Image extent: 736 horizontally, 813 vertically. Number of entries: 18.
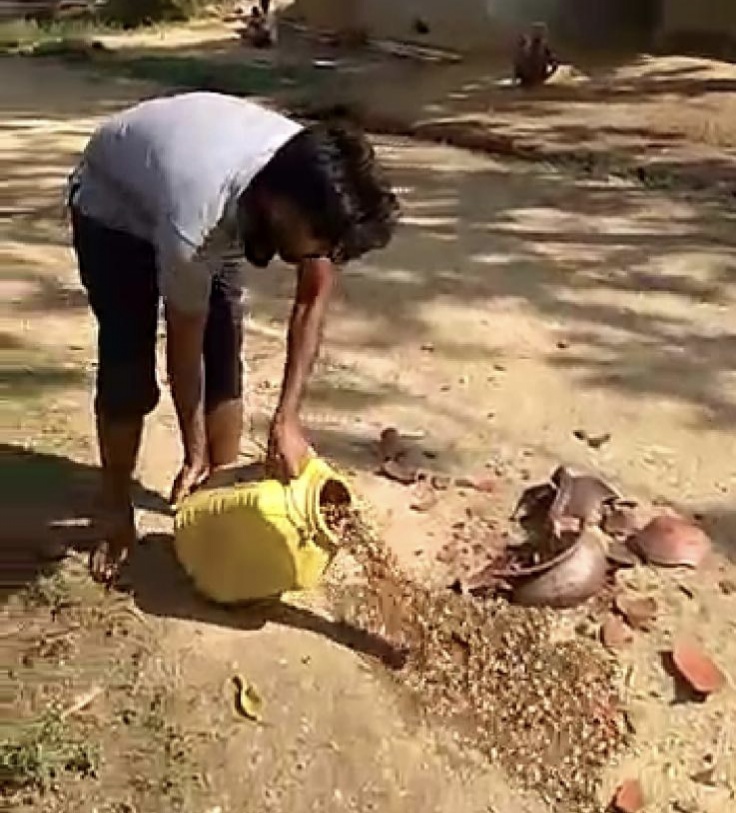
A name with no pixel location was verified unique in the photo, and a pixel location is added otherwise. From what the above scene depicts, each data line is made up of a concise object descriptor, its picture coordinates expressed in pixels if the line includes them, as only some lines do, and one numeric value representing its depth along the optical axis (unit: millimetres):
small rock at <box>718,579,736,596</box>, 3754
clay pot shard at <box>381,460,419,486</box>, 4293
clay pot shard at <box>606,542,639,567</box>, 3816
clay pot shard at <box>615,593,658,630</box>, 3617
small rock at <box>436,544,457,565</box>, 3896
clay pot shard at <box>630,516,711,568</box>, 3850
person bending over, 3078
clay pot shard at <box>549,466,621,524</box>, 3964
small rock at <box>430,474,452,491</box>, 4270
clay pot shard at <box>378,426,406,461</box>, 4449
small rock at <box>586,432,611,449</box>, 4491
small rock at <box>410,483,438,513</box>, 4160
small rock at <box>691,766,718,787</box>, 3191
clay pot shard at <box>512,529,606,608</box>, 3652
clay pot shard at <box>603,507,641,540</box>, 3957
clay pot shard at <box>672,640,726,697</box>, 3404
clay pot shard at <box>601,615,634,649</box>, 3545
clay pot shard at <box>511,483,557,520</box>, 4059
